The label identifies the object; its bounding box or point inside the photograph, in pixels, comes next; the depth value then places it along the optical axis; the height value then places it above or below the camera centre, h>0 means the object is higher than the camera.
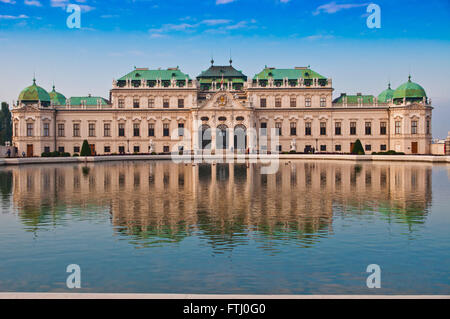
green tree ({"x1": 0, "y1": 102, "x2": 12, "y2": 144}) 107.12 +6.73
